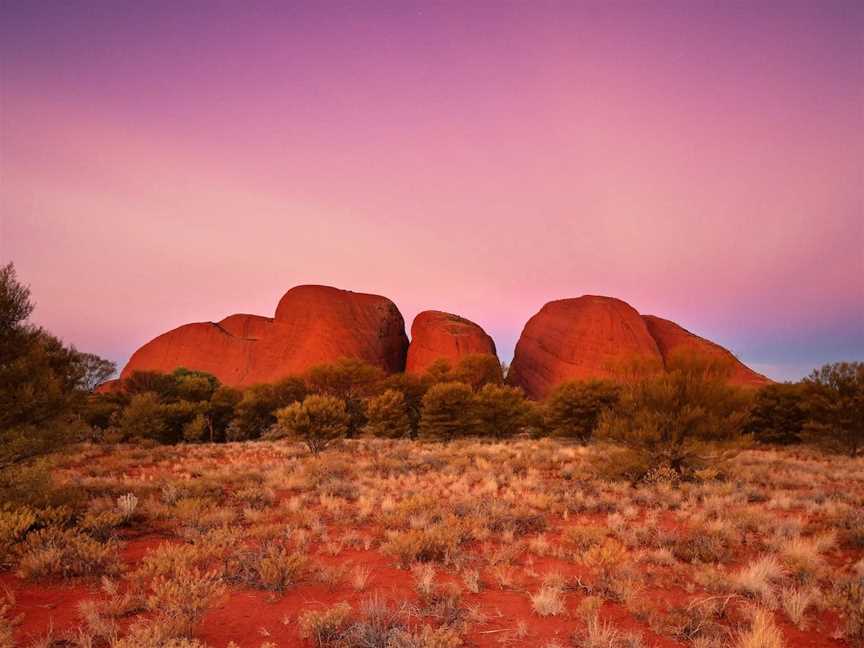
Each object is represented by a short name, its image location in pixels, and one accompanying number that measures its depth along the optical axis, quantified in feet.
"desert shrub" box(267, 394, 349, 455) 63.21
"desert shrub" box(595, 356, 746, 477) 39.52
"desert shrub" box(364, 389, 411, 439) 95.91
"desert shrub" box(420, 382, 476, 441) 90.53
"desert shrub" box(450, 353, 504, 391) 140.80
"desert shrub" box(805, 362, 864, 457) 65.72
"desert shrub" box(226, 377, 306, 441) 109.29
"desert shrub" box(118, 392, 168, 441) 84.17
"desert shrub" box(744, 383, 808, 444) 86.43
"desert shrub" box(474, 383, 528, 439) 94.38
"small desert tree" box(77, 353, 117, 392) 132.46
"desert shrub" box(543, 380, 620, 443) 88.22
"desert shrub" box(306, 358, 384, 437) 122.62
